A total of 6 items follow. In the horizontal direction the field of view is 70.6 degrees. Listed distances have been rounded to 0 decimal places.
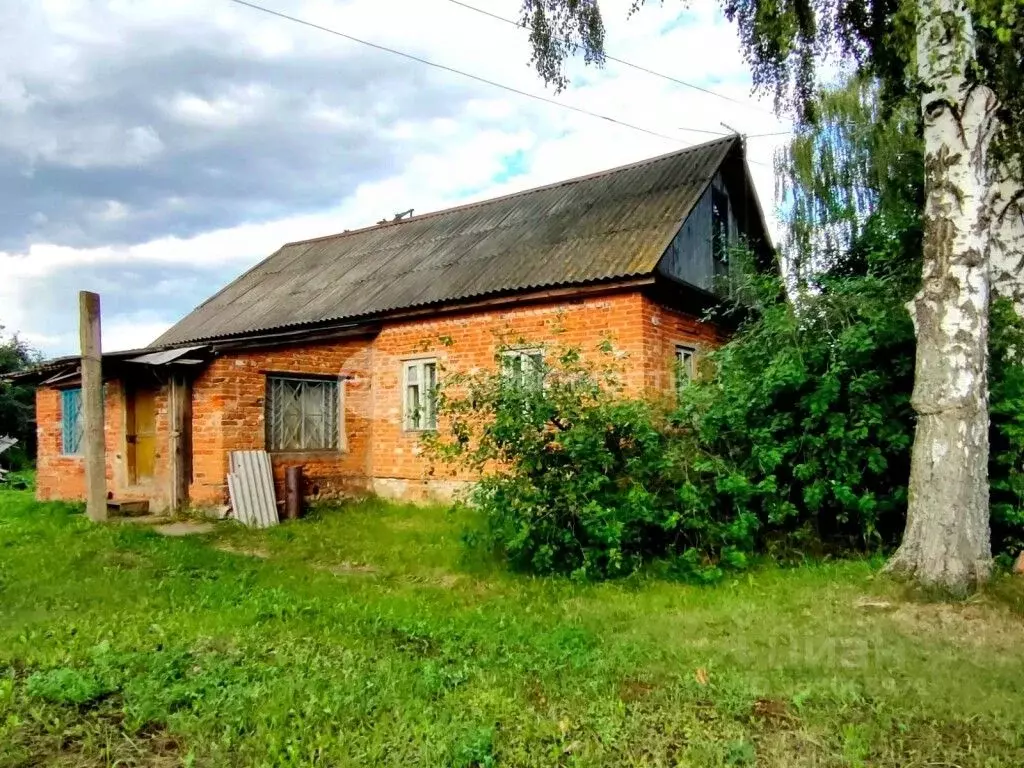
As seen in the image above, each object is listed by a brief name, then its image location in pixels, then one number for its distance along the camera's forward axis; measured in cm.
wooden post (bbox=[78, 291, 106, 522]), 976
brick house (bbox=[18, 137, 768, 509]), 1034
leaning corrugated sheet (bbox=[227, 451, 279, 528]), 1051
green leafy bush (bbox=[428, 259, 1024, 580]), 672
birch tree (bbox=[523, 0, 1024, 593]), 534
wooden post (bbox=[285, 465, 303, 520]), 1082
